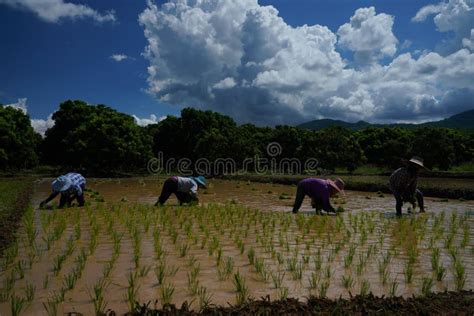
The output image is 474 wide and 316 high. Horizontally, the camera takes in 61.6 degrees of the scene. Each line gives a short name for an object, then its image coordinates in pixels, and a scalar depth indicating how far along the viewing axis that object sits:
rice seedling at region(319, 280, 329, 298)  4.27
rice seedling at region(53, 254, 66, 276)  5.33
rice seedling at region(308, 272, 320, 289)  4.72
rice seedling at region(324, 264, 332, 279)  5.09
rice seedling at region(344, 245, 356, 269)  5.70
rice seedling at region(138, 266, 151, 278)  5.13
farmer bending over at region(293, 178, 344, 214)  11.68
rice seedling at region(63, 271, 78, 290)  4.58
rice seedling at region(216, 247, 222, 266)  5.78
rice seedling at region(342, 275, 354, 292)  4.76
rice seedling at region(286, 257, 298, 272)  5.38
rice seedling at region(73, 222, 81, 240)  7.70
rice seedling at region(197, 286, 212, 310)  3.95
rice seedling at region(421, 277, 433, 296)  4.33
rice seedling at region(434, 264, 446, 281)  5.08
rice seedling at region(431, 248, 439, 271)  5.47
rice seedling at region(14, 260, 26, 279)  5.08
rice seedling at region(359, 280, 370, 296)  4.21
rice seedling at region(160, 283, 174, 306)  4.11
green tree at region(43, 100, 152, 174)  38.50
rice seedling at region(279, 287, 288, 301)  4.12
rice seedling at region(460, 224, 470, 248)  7.22
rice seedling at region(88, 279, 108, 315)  3.80
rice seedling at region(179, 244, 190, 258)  6.28
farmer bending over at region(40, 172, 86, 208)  12.69
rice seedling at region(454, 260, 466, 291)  4.70
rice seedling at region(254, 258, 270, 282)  5.03
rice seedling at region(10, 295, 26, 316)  3.68
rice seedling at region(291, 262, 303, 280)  5.08
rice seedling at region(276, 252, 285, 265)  5.83
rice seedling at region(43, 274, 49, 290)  4.66
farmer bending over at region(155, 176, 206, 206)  13.56
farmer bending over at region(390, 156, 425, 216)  11.84
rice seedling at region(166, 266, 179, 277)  5.20
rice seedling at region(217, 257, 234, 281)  5.12
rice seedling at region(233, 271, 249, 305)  4.16
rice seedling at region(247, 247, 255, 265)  5.78
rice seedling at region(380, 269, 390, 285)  4.92
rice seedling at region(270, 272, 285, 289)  4.72
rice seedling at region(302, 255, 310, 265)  5.83
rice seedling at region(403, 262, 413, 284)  4.98
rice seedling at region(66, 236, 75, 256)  6.31
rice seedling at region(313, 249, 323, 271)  5.53
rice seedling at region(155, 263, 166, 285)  4.82
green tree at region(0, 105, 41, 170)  35.88
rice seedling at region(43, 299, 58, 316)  3.74
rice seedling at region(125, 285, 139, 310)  3.93
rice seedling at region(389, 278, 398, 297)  4.31
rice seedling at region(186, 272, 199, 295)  4.52
